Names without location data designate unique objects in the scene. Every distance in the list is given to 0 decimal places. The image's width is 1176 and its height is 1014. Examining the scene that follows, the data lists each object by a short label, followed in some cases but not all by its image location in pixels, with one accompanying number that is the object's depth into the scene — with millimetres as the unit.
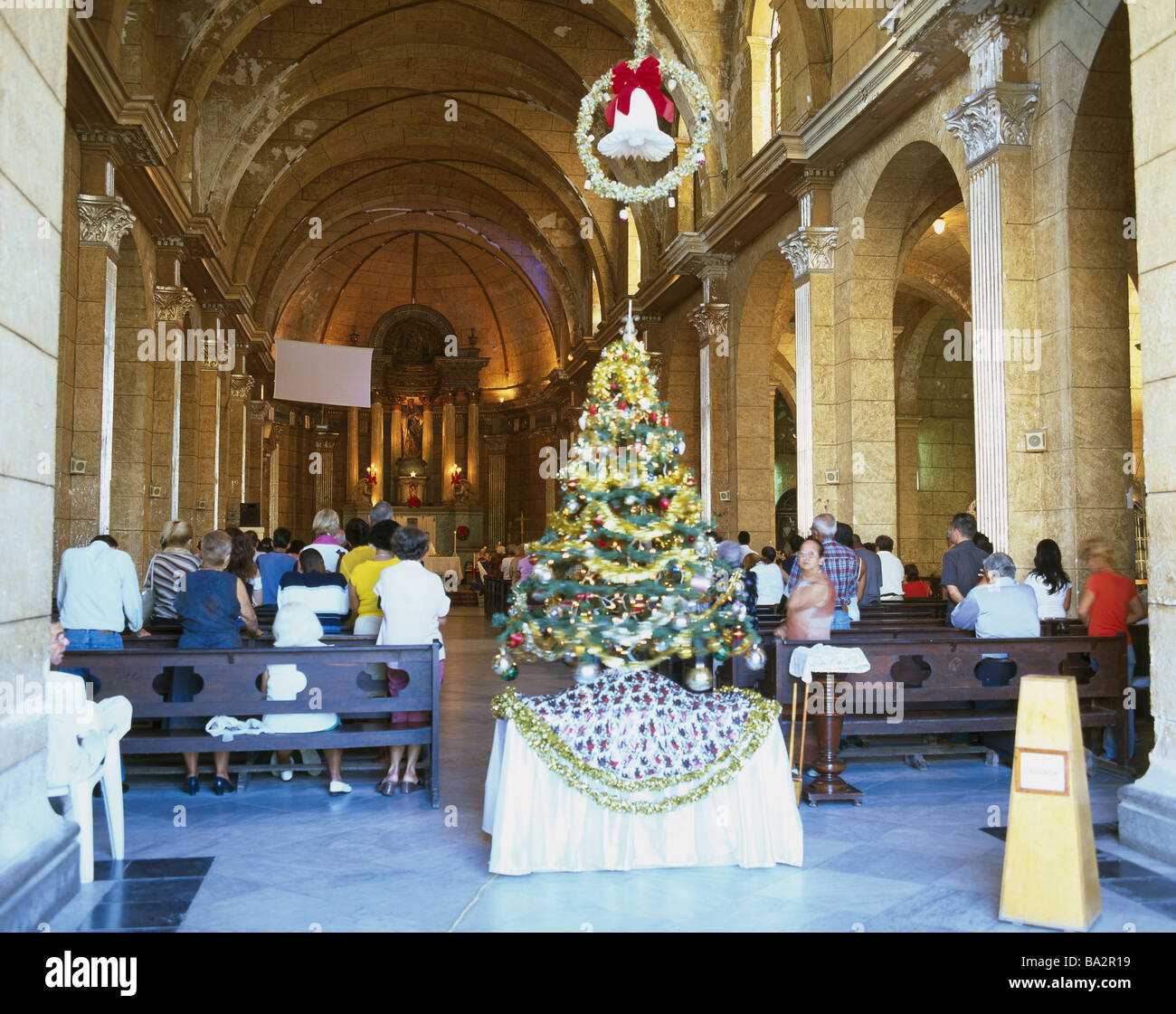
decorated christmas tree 4805
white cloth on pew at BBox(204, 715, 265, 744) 6137
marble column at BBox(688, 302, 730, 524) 16547
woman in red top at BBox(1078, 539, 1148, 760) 7086
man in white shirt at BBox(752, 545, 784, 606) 10344
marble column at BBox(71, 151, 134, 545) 11125
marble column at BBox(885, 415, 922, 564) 20375
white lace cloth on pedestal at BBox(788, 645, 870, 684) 5762
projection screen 24734
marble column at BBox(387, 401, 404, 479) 33500
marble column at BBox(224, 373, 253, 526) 22281
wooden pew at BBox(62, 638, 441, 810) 6031
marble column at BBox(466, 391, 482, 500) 32781
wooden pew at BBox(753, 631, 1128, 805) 6492
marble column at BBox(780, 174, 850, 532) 12562
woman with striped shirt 7586
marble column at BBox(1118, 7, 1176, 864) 4703
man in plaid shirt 7719
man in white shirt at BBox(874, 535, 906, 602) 10797
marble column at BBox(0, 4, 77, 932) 3963
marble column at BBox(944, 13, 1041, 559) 8711
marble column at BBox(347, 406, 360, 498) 32688
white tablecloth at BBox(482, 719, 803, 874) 4621
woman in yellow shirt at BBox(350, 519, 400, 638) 7020
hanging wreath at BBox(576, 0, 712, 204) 8133
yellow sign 3836
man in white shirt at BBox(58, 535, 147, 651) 6422
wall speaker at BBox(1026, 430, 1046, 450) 8664
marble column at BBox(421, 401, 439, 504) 33156
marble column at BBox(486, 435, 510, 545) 32406
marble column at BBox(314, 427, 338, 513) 32250
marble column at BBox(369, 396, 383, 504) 32875
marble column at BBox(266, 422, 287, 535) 29517
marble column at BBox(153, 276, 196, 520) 15252
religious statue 33500
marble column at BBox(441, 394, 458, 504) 32969
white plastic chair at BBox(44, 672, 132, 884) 4492
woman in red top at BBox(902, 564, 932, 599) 13391
